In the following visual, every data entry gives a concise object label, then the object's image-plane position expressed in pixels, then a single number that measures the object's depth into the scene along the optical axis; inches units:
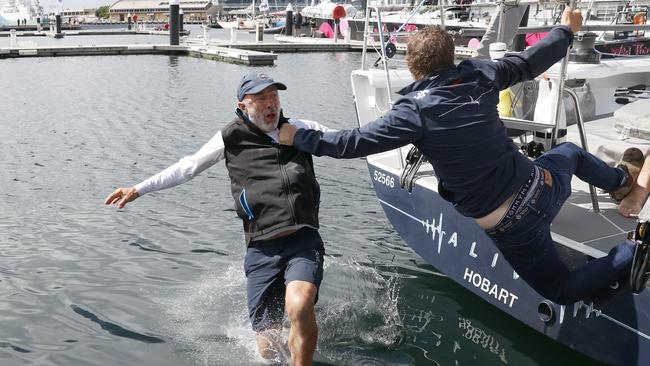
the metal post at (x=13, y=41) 1432.1
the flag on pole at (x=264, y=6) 2994.6
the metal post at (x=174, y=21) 1570.5
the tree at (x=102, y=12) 5777.6
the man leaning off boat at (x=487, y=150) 159.0
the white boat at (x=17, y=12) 3171.8
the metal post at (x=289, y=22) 2214.6
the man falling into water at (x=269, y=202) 172.1
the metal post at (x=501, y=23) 266.5
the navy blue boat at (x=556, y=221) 178.5
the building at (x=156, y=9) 5028.8
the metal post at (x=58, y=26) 2073.3
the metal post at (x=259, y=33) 1790.1
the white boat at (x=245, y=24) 3125.0
